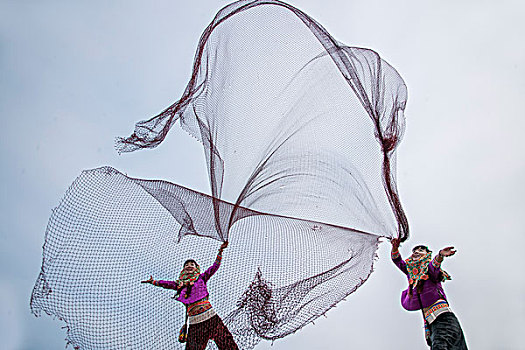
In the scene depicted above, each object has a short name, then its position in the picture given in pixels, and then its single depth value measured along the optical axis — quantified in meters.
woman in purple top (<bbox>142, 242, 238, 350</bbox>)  5.27
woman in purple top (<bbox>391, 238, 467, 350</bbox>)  5.30
